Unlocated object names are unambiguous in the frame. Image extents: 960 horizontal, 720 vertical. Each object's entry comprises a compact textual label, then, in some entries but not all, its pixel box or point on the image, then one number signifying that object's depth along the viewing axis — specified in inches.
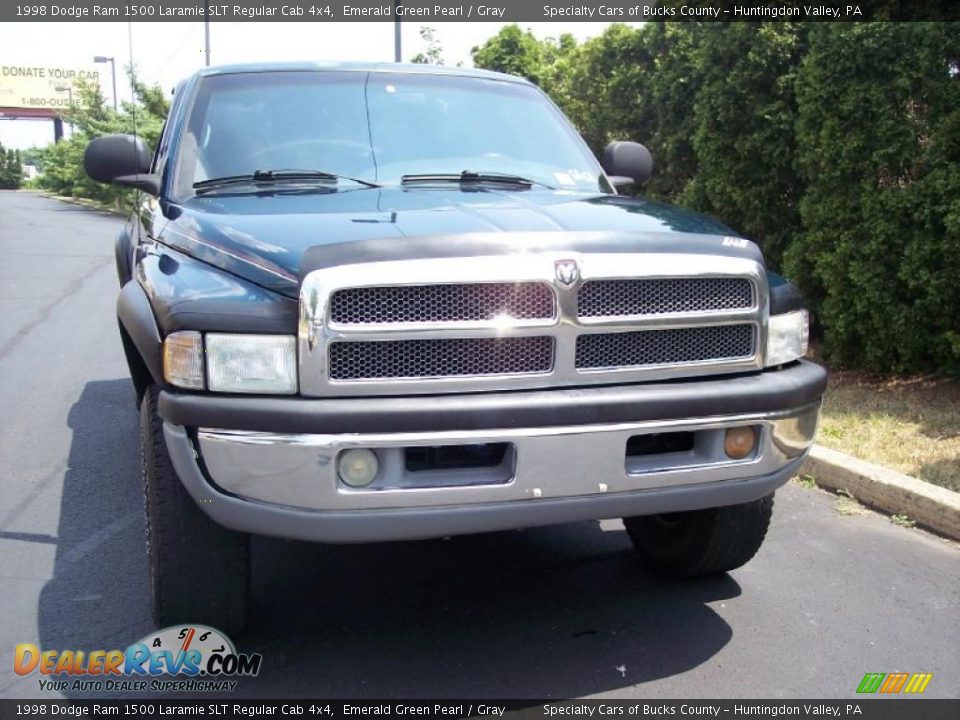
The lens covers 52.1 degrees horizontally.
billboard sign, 2785.4
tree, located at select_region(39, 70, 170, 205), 1202.6
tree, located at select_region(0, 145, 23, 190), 2443.4
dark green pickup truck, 104.6
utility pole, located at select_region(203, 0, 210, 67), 1198.9
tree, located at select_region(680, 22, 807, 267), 291.0
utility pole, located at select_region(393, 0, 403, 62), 765.3
